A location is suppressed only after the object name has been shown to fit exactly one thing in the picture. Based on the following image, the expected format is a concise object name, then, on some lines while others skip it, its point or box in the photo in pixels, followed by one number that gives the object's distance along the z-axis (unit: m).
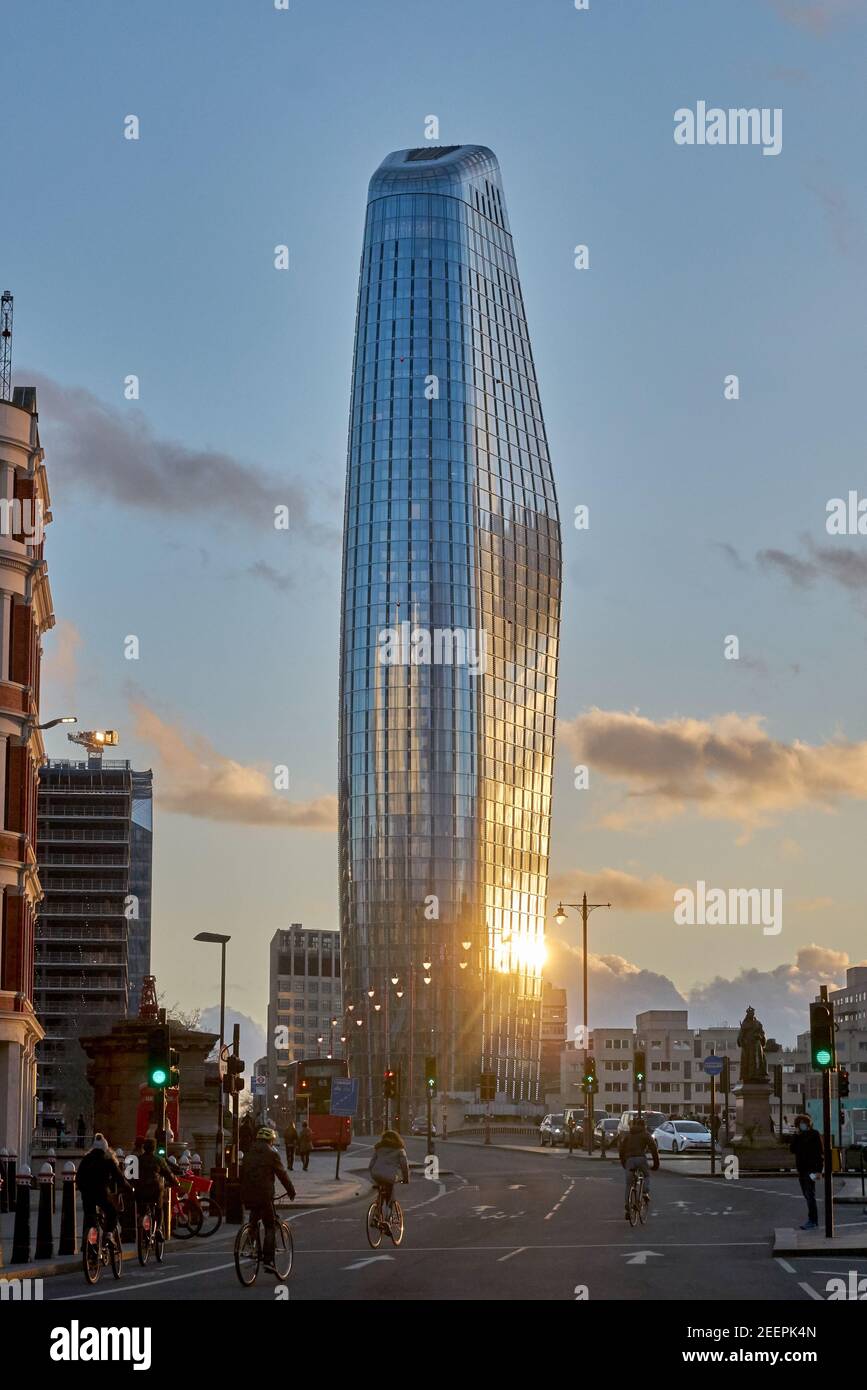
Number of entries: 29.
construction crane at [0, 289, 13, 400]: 62.41
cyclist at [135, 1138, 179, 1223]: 33.00
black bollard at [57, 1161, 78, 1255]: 32.41
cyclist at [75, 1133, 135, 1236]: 28.39
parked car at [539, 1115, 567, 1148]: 111.19
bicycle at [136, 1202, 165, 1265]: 32.38
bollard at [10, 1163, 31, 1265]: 29.70
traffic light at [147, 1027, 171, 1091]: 34.91
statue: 75.38
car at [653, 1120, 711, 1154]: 91.19
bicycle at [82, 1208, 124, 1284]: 27.53
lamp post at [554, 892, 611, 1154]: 94.44
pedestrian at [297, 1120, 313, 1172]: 78.75
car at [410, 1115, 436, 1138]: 142.79
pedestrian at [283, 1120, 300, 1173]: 83.19
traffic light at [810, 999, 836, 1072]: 33.94
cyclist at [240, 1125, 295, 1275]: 26.67
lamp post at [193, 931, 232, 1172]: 53.95
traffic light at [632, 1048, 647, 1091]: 82.09
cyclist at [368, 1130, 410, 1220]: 32.34
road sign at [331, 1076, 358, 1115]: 71.31
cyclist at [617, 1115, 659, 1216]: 39.62
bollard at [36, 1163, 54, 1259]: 31.19
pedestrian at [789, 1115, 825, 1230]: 39.25
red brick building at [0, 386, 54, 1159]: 55.16
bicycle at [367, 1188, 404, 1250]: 32.84
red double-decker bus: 106.44
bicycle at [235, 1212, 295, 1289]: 26.03
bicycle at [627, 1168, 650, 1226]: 39.50
